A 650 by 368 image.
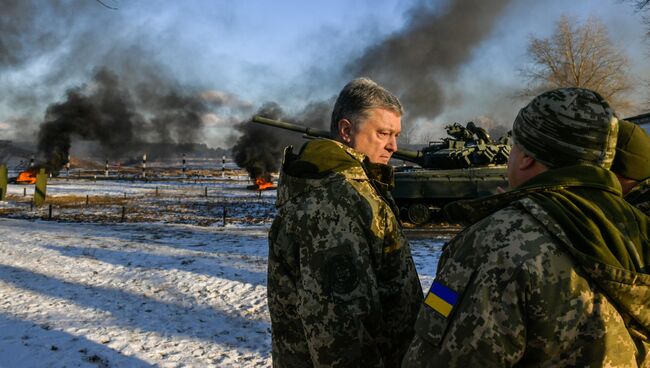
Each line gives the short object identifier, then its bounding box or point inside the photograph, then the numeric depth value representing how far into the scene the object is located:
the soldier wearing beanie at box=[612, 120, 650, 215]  1.94
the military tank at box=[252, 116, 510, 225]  12.41
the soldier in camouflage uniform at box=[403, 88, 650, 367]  1.02
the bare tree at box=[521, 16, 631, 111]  32.19
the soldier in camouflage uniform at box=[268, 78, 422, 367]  1.47
